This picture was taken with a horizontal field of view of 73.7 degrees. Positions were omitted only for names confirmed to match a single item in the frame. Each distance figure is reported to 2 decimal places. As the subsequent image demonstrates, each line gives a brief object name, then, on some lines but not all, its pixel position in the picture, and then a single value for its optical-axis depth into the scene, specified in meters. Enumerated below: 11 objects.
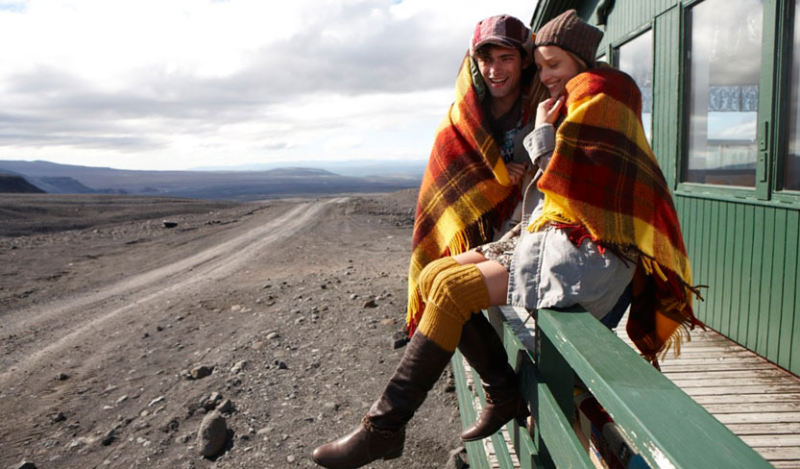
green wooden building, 3.30
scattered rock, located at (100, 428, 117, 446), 3.85
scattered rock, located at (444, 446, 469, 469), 3.36
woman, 1.69
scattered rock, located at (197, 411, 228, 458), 3.59
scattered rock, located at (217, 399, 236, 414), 4.09
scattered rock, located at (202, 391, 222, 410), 4.22
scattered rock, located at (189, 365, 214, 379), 4.80
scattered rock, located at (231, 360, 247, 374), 4.82
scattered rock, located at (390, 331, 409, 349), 5.22
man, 1.86
